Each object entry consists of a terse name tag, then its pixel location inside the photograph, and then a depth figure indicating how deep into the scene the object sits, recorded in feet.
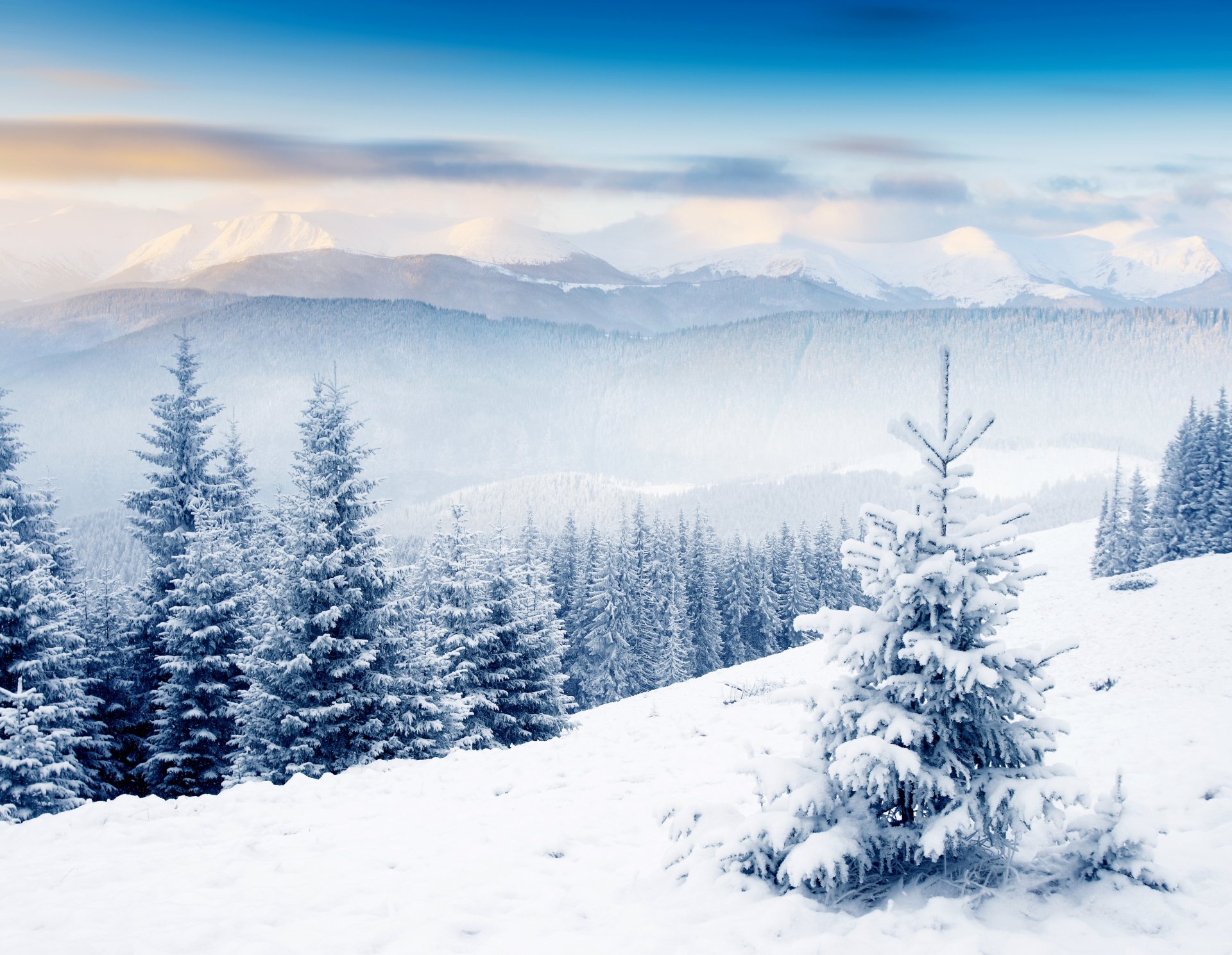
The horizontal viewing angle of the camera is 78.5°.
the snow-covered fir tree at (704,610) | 183.73
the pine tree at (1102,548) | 162.09
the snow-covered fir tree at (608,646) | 158.20
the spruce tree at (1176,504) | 141.69
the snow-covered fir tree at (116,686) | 66.64
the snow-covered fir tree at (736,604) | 192.13
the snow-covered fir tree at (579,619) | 165.89
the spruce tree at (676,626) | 163.73
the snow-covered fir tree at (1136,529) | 157.07
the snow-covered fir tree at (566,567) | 178.91
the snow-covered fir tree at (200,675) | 61.98
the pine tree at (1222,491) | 131.85
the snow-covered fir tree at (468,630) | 66.18
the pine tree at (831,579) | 203.10
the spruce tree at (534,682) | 68.33
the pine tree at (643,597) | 166.09
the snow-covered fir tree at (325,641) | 50.75
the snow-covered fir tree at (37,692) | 48.24
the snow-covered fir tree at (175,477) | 77.71
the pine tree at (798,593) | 194.59
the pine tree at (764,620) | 191.21
